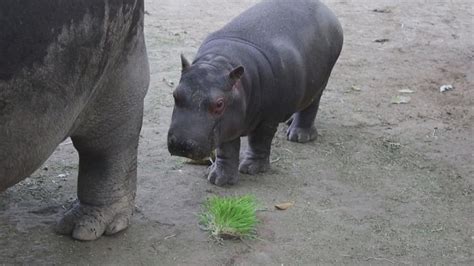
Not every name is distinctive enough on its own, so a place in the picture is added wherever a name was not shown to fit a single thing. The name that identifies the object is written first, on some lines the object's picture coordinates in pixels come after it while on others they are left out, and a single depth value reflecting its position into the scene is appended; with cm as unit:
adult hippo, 230
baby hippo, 374
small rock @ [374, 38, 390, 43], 710
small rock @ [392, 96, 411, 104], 552
